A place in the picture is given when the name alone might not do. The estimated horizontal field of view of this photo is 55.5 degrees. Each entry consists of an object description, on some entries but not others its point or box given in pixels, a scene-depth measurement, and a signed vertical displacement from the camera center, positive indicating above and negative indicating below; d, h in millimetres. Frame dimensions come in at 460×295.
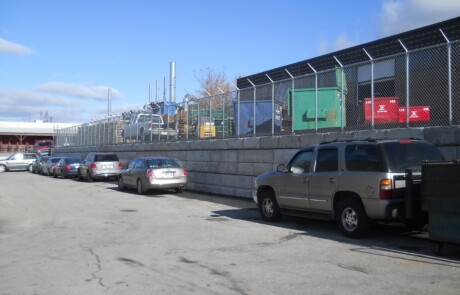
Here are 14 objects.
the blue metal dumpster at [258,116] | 15836 +1558
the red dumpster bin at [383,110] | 11383 +1277
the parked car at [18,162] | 39406 -556
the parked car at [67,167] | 28500 -706
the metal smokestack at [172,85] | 44969 +7409
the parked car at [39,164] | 35038 -637
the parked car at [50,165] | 31467 -670
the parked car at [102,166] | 24672 -550
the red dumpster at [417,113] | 10685 +1109
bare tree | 54925 +9368
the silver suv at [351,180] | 7883 -465
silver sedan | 17344 -717
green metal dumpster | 13320 +1592
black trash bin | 6668 -655
